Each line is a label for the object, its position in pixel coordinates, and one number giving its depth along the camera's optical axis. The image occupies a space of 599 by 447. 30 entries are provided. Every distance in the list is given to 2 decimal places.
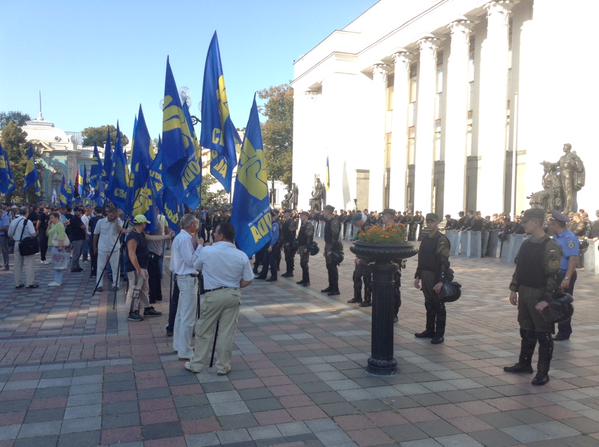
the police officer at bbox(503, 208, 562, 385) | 5.68
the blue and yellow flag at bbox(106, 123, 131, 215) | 14.02
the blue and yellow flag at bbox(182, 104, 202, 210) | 8.36
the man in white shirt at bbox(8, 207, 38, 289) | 11.74
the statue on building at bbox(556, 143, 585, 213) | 19.36
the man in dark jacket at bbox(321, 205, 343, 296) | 11.09
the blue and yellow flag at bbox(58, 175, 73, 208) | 34.12
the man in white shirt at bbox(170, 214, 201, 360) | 6.46
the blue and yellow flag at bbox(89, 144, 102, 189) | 21.02
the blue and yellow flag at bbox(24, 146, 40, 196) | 24.05
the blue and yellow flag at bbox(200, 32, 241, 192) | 8.54
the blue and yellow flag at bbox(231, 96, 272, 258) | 6.48
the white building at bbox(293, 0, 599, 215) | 22.19
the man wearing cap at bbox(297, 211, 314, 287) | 12.48
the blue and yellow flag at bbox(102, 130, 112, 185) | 16.61
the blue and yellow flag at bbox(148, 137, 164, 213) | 10.68
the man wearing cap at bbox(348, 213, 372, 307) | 9.79
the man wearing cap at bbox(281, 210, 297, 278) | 14.26
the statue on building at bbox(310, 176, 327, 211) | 42.38
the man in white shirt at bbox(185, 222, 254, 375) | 5.70
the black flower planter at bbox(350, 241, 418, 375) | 5.89
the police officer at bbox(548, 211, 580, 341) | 7.09
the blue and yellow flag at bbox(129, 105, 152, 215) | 10.52
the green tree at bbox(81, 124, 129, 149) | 110.12
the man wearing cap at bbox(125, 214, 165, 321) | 8.61
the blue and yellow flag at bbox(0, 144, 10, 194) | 20.33
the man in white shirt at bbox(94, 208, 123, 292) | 11.75
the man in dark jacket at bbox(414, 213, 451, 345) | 7.33
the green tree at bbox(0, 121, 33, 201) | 50.47
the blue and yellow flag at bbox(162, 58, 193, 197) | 8.07
